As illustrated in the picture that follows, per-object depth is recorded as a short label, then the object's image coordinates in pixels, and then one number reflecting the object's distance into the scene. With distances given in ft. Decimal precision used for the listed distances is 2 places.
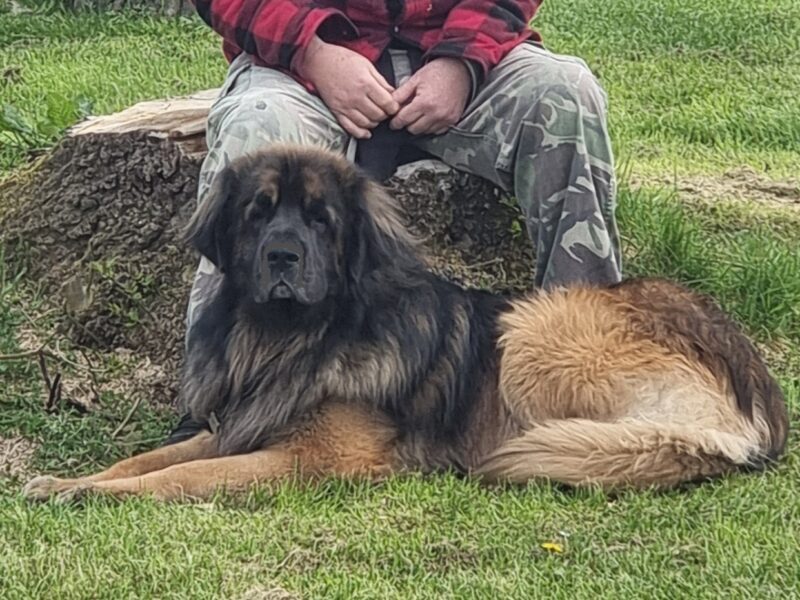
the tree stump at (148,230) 17.35
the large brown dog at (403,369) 13.43
